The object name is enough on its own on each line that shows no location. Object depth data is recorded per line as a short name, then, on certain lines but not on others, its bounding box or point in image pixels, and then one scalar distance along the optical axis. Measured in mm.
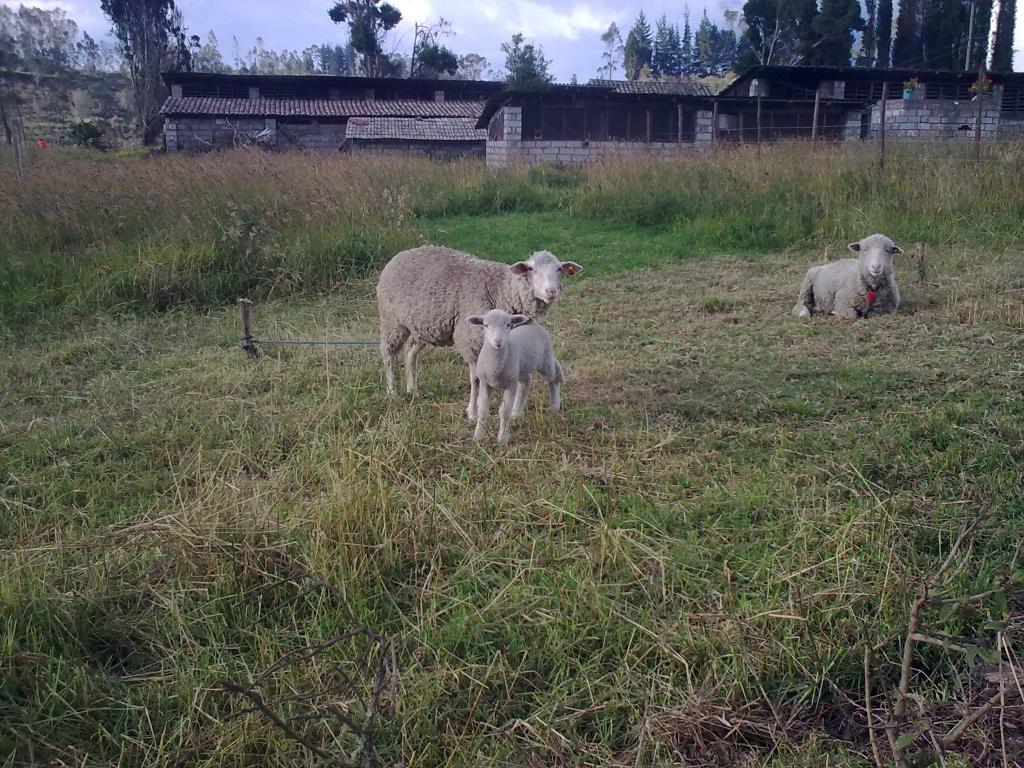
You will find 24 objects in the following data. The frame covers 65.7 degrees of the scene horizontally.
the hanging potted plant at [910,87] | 25750
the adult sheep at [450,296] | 4773
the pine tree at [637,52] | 79625
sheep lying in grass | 6746
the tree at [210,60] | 77588
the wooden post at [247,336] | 6007
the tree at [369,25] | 47875
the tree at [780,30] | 48219
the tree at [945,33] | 48156
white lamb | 4250
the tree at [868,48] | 53594
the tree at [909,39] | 51894
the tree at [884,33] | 54906
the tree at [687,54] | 77806
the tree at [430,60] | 46750
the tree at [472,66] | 71688
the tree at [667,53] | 78625
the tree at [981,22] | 45344
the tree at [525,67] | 29250
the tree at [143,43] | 43656
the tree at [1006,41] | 40469
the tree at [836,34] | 45062
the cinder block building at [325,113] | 30609
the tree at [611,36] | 82188
